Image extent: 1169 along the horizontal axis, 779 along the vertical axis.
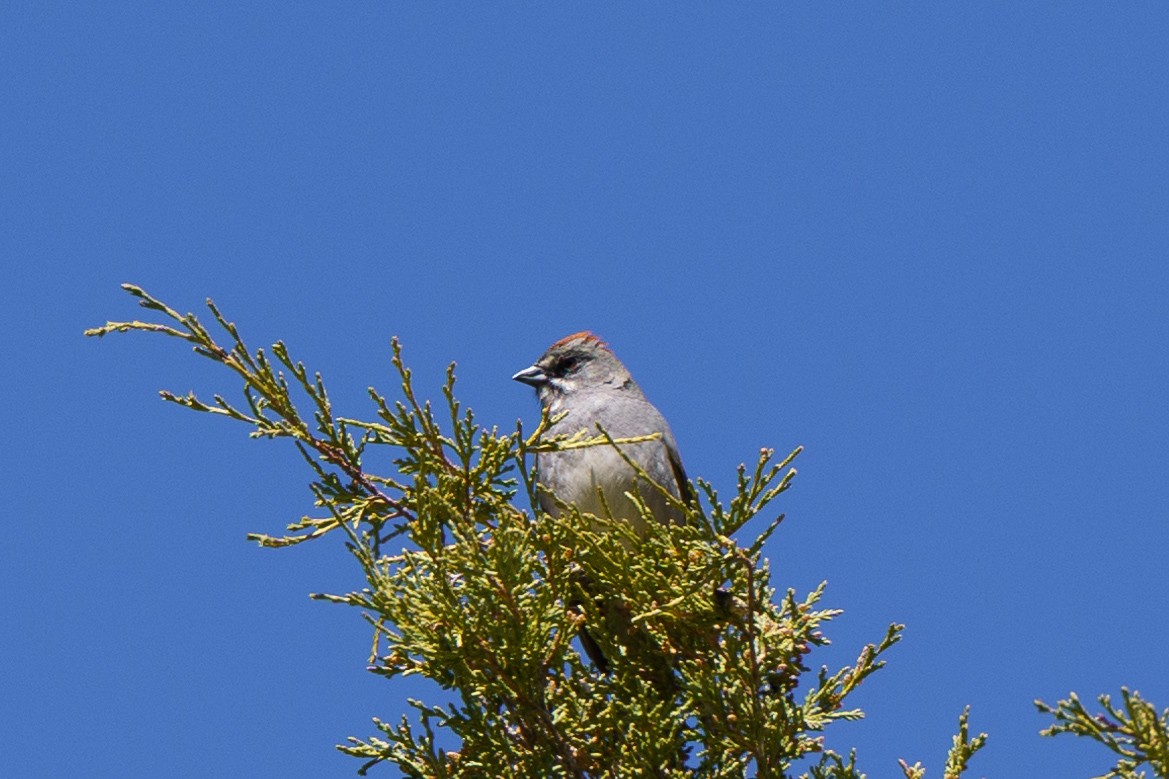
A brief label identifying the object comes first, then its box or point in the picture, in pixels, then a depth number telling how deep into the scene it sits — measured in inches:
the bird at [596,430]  513.0
